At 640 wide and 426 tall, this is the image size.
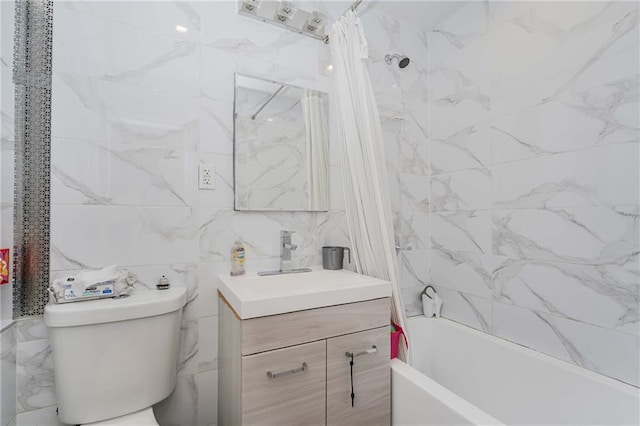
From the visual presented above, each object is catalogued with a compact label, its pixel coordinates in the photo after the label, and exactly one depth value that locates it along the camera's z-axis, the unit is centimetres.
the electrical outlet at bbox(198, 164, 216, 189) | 139
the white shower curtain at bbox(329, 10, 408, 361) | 131
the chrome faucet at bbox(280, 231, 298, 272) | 152
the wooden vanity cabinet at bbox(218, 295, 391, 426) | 96
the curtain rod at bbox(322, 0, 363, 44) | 134
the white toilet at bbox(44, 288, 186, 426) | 100
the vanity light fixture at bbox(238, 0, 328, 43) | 145
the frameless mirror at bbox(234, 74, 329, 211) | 147
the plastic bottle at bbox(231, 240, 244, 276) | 141
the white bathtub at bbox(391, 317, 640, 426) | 108
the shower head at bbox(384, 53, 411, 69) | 181
